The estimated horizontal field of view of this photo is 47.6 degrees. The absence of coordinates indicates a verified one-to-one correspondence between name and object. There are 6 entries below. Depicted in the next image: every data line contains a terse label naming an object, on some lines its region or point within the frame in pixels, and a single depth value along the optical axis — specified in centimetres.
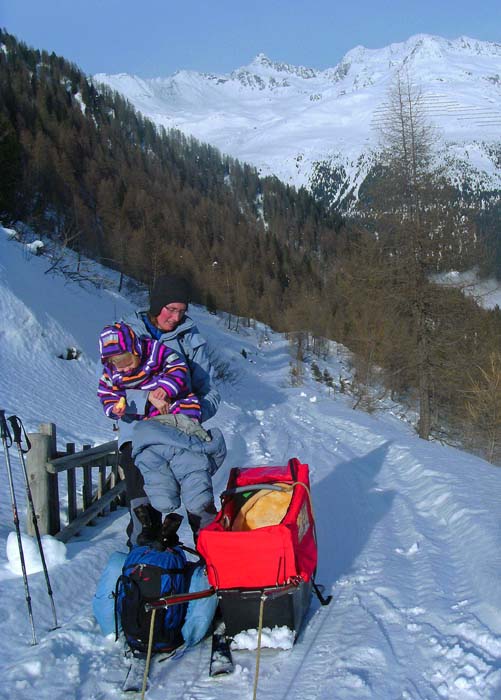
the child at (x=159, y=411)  373
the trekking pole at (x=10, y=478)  338
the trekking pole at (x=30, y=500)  352
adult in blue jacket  386
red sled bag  322
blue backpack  315
